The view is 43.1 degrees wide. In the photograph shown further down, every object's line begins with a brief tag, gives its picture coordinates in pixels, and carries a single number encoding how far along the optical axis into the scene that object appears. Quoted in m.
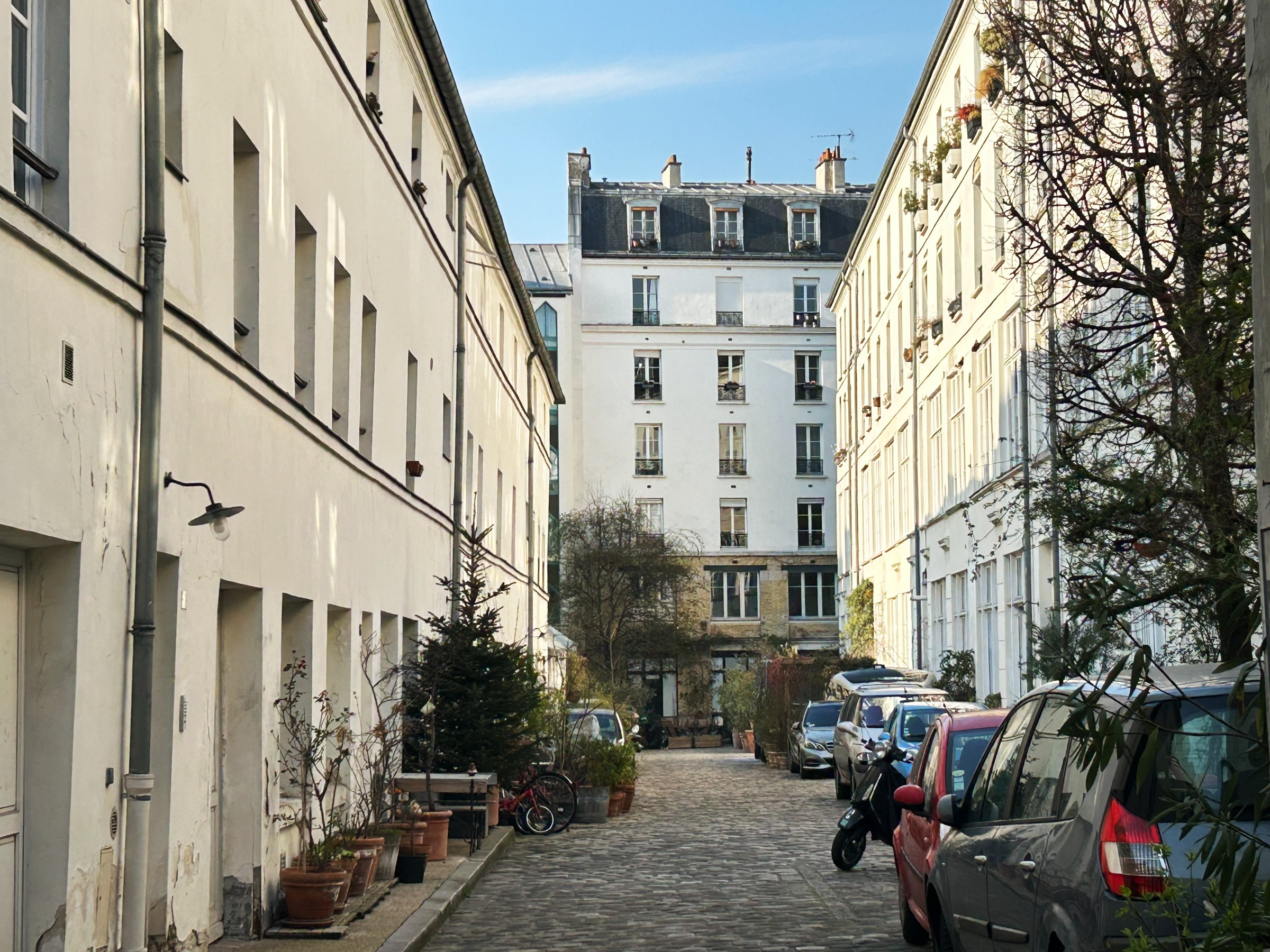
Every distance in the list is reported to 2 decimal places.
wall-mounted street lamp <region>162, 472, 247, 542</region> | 9.52
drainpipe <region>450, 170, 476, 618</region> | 24.62
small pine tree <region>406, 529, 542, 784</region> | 19.41
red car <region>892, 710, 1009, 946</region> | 9.73
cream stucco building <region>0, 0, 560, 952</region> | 7.81
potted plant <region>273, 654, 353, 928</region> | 11.62
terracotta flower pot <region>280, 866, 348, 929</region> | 11.59
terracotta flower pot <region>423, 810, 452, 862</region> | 16.27
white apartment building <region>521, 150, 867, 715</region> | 63.50
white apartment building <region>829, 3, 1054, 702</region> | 30.61
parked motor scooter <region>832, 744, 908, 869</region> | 16.05
